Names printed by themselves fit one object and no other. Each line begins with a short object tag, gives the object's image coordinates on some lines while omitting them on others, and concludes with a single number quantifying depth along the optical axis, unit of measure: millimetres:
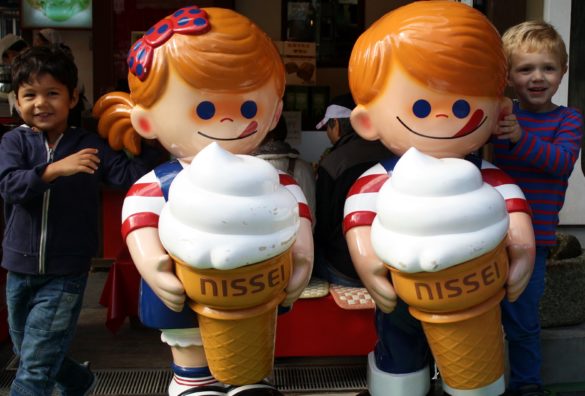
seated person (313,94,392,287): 3875
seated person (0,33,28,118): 5201
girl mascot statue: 2414
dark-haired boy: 2914
